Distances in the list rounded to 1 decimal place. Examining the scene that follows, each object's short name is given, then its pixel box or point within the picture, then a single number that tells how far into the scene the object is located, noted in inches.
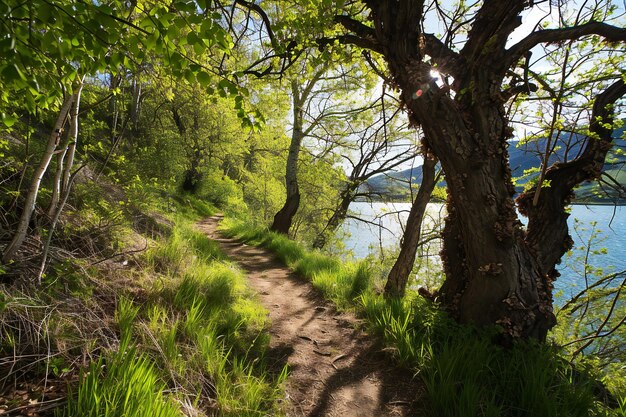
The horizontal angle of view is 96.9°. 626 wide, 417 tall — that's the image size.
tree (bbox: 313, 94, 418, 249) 319.7
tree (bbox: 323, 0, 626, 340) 108.1
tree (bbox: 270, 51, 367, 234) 358.6
